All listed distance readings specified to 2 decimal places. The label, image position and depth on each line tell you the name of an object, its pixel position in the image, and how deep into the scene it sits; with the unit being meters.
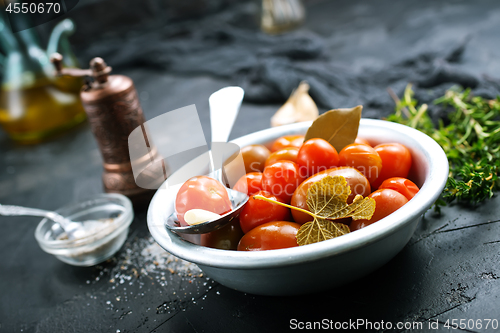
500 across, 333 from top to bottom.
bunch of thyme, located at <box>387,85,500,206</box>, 0.64
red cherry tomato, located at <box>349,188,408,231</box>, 0.51
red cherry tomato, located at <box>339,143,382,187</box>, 0.57
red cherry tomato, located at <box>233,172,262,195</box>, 0.60
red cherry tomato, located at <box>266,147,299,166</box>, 0.63
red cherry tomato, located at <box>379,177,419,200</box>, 0.54
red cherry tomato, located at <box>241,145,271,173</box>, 0.68
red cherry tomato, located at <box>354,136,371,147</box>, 0.64
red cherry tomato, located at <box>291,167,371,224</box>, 0.53
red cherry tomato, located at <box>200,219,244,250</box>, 0.56
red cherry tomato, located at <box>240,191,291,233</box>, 0.55
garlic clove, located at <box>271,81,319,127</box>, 1.05
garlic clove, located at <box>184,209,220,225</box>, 0.51
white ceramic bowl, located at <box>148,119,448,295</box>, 0.43
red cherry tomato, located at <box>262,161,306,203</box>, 0.58
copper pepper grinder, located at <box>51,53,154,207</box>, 0.83
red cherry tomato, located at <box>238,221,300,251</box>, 0.50
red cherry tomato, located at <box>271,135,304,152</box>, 0.67
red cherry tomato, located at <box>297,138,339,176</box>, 0.58
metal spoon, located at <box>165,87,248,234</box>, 0.65
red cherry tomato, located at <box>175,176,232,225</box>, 0.53
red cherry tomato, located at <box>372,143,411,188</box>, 0.58
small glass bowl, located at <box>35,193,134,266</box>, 0.70
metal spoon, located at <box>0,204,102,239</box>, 0.78
